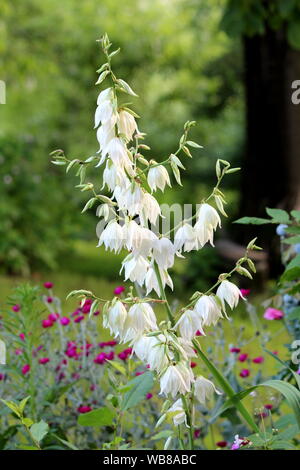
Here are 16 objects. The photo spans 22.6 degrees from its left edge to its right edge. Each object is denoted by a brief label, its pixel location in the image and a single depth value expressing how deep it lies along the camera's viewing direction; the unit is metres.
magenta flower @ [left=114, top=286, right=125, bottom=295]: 3.48
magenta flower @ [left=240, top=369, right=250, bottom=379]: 3.44
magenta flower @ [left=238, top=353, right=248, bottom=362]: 3.47
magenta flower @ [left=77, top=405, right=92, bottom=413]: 3.05
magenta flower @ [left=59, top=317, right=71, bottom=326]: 3.49
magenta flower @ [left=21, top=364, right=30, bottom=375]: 3.21
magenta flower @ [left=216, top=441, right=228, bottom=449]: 3.12
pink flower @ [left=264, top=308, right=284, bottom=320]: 3.56
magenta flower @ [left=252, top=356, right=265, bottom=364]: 3.47
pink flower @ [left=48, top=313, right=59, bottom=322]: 3.50
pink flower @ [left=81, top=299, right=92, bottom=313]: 3.38
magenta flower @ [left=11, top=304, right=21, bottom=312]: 3.35
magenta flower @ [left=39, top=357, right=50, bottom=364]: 3.31
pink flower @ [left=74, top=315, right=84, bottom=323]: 3.58
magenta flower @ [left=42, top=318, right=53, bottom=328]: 3.36
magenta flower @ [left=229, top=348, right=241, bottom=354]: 3.52
